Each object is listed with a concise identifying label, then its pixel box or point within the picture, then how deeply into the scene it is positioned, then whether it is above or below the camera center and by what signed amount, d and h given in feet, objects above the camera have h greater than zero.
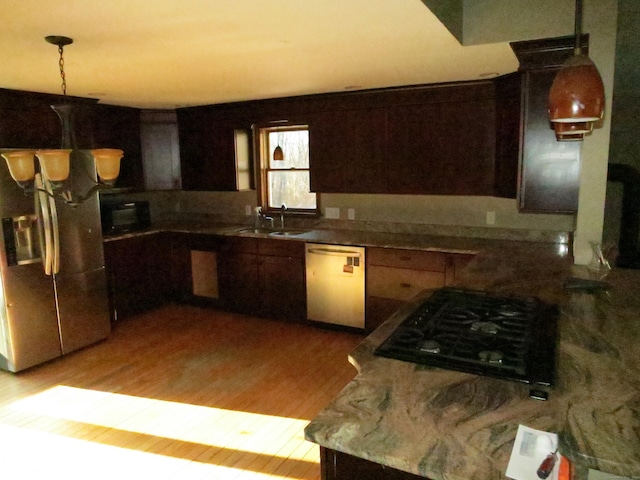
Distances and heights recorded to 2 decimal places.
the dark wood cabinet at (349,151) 13.84 +0.67
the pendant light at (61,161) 7.20 +0.29
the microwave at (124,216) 15.19 -1.34
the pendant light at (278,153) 16.20 +0.75
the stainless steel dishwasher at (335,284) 13.62 -3.40
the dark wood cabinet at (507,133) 10.99 +0.90
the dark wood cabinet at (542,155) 9.28 +0.29
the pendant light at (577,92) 5.20 +0.87
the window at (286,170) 15.99 +0.15
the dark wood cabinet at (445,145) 12.44 +0.73
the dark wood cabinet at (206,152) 16.42 +0.89
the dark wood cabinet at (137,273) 15.01 -3.36
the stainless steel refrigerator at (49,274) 11.44 -2.56
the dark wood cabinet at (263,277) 14.67 -3.44
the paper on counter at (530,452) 3.20 -2.11
